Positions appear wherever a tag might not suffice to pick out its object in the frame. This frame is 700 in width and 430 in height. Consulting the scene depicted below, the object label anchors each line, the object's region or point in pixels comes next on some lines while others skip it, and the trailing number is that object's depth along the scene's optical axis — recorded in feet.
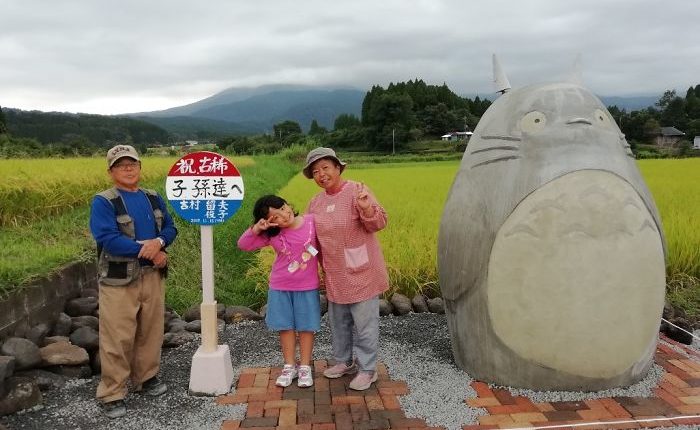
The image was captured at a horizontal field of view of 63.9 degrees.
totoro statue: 10.05
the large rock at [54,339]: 12.71
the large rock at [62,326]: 13.61
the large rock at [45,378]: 11.25
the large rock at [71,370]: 11.89
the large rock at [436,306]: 16.61
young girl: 10.78
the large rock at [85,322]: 13.92
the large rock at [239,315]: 16.11
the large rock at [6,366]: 10.34
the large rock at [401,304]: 16.37
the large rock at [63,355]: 11.80
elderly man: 10.18
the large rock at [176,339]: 13.96
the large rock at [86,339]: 12.87
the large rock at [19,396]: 10.28
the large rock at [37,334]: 12.61
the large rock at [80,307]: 14.78
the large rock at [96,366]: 12.28
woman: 10.50
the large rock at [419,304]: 16.69
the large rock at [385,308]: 16.30
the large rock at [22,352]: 11.23
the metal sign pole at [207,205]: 11.19
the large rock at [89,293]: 15.78
